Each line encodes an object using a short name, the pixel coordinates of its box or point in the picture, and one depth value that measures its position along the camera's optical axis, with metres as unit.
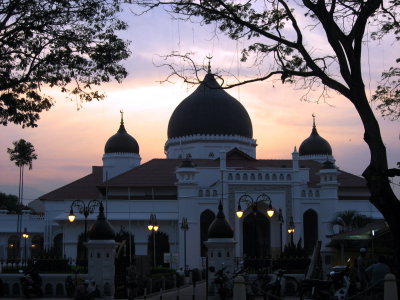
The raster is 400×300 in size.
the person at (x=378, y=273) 13.45
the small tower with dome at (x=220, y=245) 22.17
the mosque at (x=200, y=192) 49.72
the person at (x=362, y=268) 15.62
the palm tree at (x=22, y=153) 64.12
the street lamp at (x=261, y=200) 48.00
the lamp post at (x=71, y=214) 26.92
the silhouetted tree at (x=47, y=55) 16.16
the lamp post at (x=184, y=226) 43.50
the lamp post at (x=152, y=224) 37.00
